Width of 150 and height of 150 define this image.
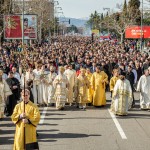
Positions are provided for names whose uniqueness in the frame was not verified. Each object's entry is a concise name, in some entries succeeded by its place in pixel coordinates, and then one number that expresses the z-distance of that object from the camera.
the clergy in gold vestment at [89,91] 17.86
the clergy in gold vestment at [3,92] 13.75
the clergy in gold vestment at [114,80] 16.69
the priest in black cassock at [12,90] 15.39
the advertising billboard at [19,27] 31.93
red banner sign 46.56
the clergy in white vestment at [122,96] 15.52
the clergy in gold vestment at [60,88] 16.92
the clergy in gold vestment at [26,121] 8.86
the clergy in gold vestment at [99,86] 17.62
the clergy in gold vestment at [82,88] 17.33
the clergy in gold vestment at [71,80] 18.14
